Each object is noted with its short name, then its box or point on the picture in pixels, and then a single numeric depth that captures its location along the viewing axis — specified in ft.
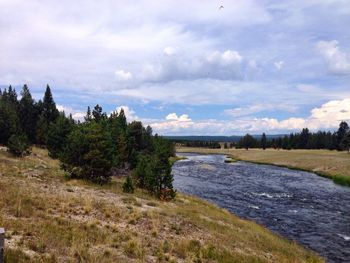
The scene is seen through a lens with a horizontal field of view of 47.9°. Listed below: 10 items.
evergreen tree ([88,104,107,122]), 335.34
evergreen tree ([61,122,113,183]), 131.75
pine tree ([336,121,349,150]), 513.53
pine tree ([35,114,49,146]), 288.37
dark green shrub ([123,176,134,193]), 117.29
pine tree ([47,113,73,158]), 223.30
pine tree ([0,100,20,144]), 239.71
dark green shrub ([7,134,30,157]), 188.96
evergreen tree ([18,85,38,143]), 304.09
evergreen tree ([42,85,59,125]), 322.55
